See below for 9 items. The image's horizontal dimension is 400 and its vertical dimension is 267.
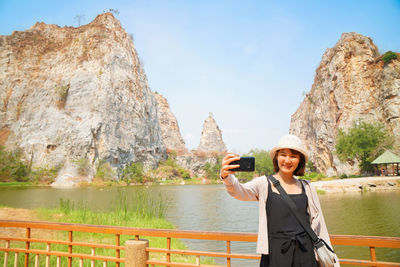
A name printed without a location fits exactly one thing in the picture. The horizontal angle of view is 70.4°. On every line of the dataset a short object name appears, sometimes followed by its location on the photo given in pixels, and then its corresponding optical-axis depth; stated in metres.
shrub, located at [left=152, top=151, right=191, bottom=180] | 45.19
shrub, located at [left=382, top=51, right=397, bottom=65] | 29.76
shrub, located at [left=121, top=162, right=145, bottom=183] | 37.54
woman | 1.54
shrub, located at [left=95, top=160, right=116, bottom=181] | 34.09
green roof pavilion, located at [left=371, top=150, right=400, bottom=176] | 21.36
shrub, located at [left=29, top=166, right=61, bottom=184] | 31.61
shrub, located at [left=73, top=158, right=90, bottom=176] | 33.47
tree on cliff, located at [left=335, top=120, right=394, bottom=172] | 25.42
